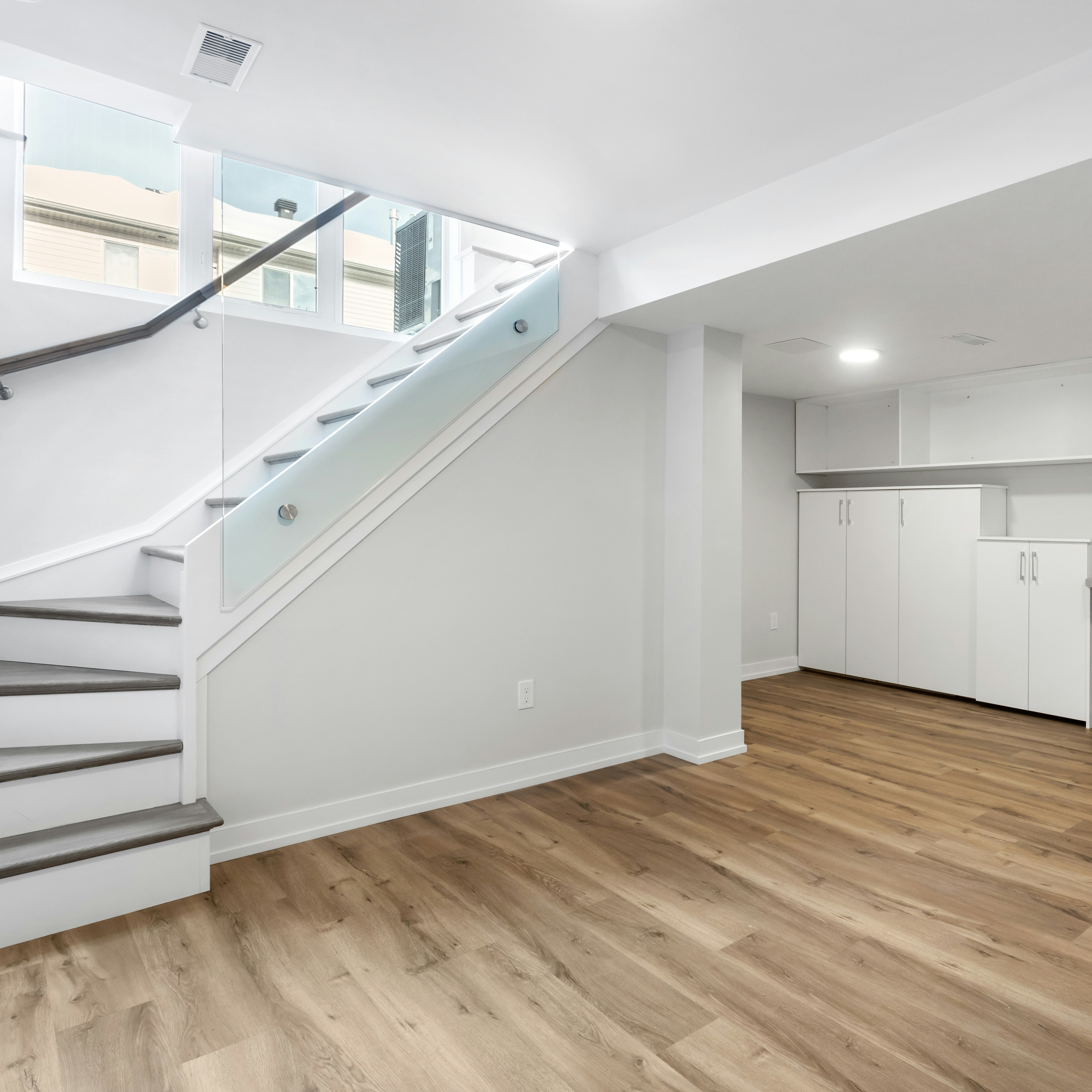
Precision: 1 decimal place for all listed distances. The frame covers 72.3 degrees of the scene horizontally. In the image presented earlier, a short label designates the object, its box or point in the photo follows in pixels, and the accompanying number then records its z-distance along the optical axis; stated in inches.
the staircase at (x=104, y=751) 81.0
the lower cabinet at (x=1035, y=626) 170.2
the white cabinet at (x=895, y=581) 191.6
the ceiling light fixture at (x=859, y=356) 163.5
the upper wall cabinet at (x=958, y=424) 185.5
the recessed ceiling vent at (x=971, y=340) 148.8
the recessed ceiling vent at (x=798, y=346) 151.7
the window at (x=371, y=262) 104.5
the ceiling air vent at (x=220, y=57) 74.1
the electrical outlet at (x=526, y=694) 127.6
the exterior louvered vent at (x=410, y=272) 108.5
